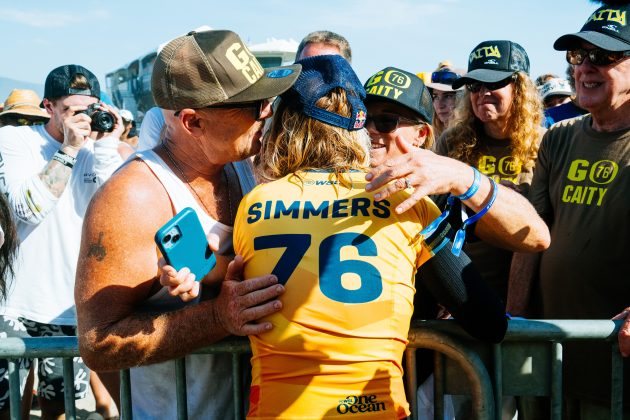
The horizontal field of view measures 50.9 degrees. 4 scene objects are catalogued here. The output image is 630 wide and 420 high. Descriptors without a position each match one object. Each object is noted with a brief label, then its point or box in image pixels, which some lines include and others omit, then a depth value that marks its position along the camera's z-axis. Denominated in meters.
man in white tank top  2.05
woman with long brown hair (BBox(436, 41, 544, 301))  3.75
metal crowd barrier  2.38
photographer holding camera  4.05
